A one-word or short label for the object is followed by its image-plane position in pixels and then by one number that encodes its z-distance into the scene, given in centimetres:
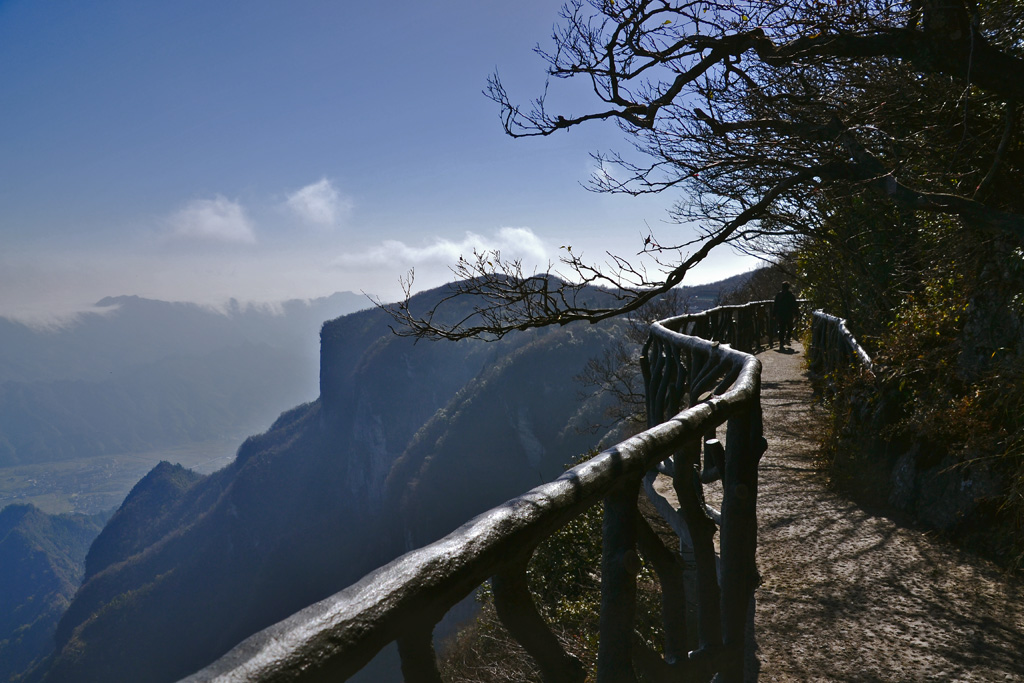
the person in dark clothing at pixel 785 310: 1608
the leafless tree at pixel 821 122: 511
